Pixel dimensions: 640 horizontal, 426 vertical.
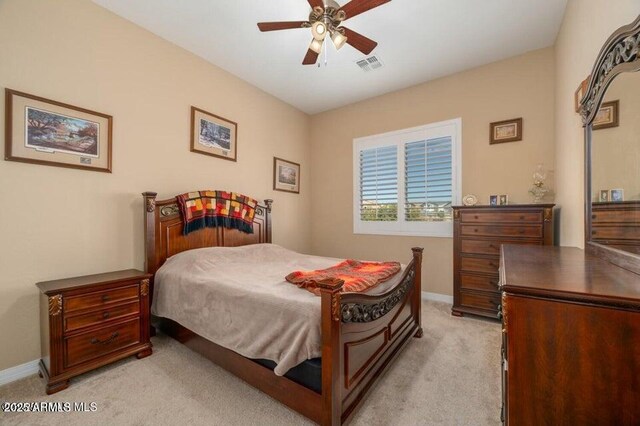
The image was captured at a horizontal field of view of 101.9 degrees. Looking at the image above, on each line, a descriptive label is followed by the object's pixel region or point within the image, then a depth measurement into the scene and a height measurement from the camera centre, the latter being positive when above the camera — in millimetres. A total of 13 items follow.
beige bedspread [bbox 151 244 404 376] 1526 -649
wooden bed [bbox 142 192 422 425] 1405 -887
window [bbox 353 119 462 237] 3668 +489
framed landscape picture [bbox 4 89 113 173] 2012 +665
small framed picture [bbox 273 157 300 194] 4328 +633
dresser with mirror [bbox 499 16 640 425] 745 -362
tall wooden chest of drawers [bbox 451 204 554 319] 2734 -319
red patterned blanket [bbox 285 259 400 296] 1873 -537
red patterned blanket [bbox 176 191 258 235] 2947 +23
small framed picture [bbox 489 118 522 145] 3215 +1025
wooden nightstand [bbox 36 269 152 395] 1852 -872
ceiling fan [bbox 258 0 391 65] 1976 +1536
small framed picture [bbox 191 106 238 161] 3209 +1007
